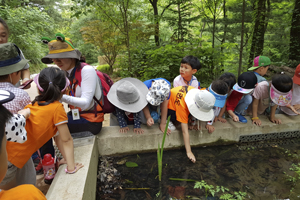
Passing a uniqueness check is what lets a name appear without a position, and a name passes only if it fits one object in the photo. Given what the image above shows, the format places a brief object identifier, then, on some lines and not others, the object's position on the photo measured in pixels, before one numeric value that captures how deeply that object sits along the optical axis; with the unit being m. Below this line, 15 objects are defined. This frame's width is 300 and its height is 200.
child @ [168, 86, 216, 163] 2.23
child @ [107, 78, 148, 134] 2.29
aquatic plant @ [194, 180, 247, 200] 1.88
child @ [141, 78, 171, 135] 2.31
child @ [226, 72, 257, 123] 2.76
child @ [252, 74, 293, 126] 2.69
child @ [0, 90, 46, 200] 0.66
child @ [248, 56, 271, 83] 2.99
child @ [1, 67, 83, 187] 1.47
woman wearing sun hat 2.00
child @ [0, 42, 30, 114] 1.53
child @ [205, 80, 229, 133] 2.38
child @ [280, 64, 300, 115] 2.98
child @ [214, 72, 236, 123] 2.82
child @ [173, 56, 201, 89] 2.82
